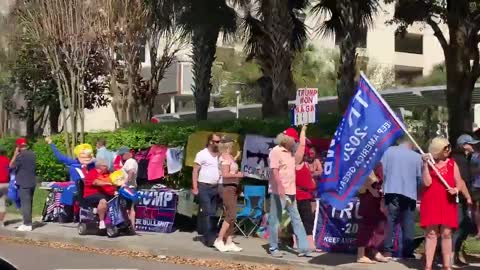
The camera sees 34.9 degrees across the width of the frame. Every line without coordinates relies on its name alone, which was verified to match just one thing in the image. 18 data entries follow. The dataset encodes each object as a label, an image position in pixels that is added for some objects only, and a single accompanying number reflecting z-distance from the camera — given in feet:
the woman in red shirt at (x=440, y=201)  30.40
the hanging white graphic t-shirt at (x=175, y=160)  49.19
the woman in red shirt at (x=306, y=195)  37.27
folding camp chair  42.98
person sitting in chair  44.50
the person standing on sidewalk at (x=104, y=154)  49.16
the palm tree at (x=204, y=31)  69.77
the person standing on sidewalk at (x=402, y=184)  33.45
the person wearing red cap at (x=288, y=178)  35.45
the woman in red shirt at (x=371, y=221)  33.96
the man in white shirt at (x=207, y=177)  39.34
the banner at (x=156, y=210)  45.91
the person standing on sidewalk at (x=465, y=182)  33.09
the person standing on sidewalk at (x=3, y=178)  48.67
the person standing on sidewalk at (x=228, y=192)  37.68
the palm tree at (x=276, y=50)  55.98
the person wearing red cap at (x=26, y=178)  47.29
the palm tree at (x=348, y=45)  54.24
